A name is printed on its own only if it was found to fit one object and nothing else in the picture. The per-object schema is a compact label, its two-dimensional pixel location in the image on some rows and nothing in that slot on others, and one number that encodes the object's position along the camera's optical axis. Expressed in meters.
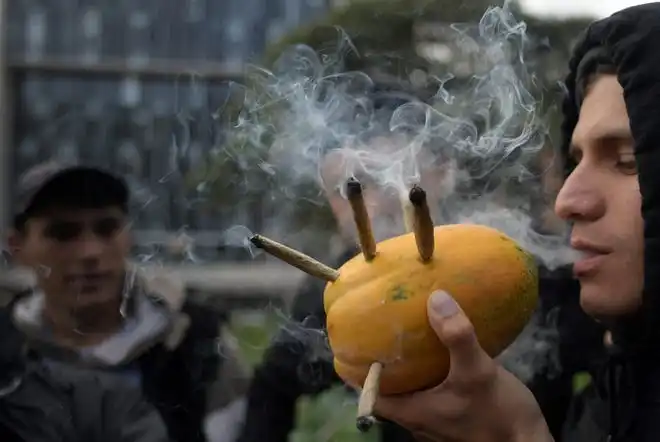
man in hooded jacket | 0.73
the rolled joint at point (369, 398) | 0.62
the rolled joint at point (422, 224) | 0.66
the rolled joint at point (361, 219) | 0.69
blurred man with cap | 1.22
